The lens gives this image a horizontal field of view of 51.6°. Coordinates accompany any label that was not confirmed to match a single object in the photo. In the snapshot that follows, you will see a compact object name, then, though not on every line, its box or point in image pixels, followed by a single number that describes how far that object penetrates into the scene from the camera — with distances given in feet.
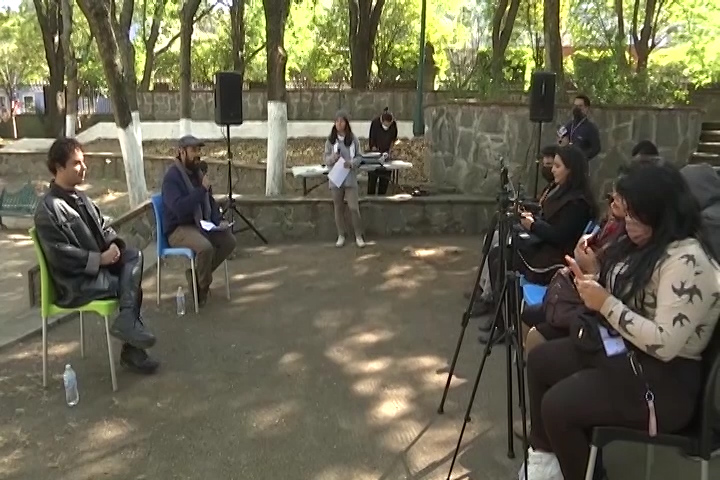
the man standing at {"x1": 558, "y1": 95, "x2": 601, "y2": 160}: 25.18
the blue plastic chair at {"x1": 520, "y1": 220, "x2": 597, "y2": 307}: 12.10
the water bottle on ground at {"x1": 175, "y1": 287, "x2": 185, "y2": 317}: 17.13
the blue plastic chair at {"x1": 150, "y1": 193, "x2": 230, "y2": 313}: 17.13
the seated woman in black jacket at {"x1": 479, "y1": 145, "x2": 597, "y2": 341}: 13.70
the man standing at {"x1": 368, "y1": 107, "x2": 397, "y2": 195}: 33.14
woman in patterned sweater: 7.36
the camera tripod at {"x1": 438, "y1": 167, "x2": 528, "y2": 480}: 9.82
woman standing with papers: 23.84
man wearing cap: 17.03
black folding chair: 7.41
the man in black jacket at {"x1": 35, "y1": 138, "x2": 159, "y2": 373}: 12.19
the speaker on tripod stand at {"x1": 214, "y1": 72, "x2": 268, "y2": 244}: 25.73
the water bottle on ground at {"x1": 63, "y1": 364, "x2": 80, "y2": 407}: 12.17
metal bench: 35.27
